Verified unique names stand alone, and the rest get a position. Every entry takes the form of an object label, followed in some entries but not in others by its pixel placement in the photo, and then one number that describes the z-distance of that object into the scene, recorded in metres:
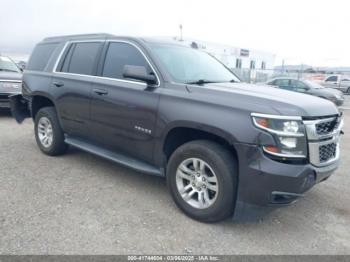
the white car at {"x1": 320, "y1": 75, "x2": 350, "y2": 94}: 25.75
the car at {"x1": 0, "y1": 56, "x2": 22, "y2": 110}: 8.31
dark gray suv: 2.89
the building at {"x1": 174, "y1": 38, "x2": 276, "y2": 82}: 26.62
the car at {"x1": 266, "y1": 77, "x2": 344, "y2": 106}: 14.70
